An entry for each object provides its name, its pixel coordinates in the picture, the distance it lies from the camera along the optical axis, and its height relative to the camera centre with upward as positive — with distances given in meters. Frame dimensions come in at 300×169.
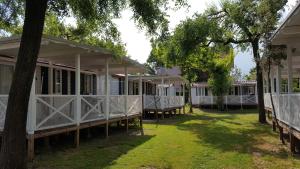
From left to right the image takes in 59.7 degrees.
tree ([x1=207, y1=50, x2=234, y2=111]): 26.64 +1.62
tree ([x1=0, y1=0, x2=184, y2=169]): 5.55 +0.12
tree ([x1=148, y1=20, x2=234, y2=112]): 16.02 +2.78
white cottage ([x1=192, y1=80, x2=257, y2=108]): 27.99 -0.23
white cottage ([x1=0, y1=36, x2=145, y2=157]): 7.72 +0.38
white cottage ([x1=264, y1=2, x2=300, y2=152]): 6.80 +0.29
